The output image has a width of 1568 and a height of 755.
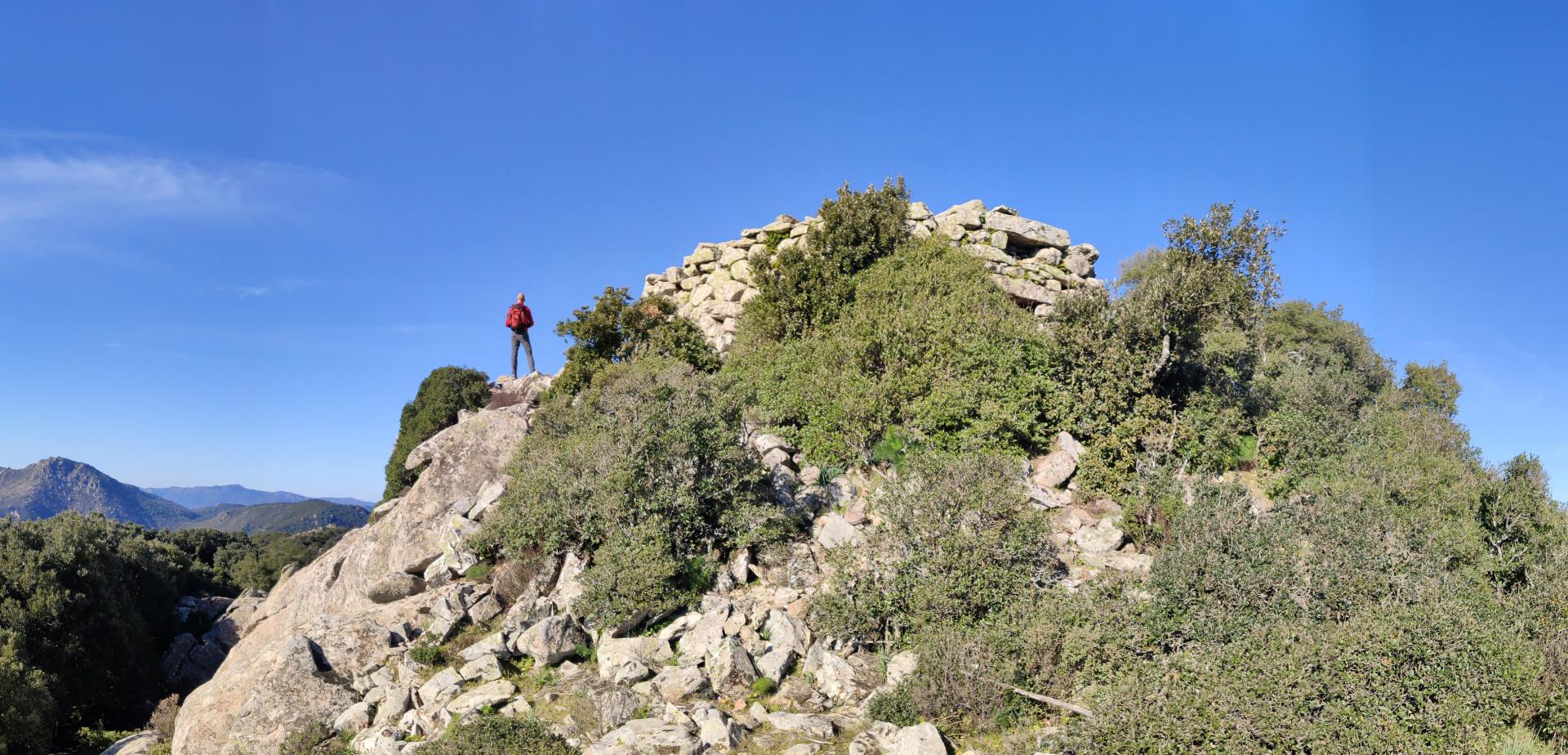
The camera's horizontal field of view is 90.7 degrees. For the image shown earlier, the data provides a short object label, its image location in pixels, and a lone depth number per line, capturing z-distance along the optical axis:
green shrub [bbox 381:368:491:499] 32.22
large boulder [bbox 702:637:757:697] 13.27
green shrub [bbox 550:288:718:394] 29.25
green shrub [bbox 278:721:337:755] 13.93
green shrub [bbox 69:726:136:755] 24.98
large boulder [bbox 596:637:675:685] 13.73
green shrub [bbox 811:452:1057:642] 13.65
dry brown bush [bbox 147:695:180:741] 17.95
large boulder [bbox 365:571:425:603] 20.36
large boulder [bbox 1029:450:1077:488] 19.31
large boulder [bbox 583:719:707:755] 11.39
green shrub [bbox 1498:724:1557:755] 9.91
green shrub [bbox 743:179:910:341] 27.62
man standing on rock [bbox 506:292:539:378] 31.91
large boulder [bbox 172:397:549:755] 14.80
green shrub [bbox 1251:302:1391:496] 21.56
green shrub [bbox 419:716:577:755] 11.72
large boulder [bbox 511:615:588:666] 14.94
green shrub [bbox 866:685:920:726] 11.97
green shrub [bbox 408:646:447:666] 15.83
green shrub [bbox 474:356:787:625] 15.56
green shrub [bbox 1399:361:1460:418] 39.75
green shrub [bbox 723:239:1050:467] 19.98
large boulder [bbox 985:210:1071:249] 32.09
